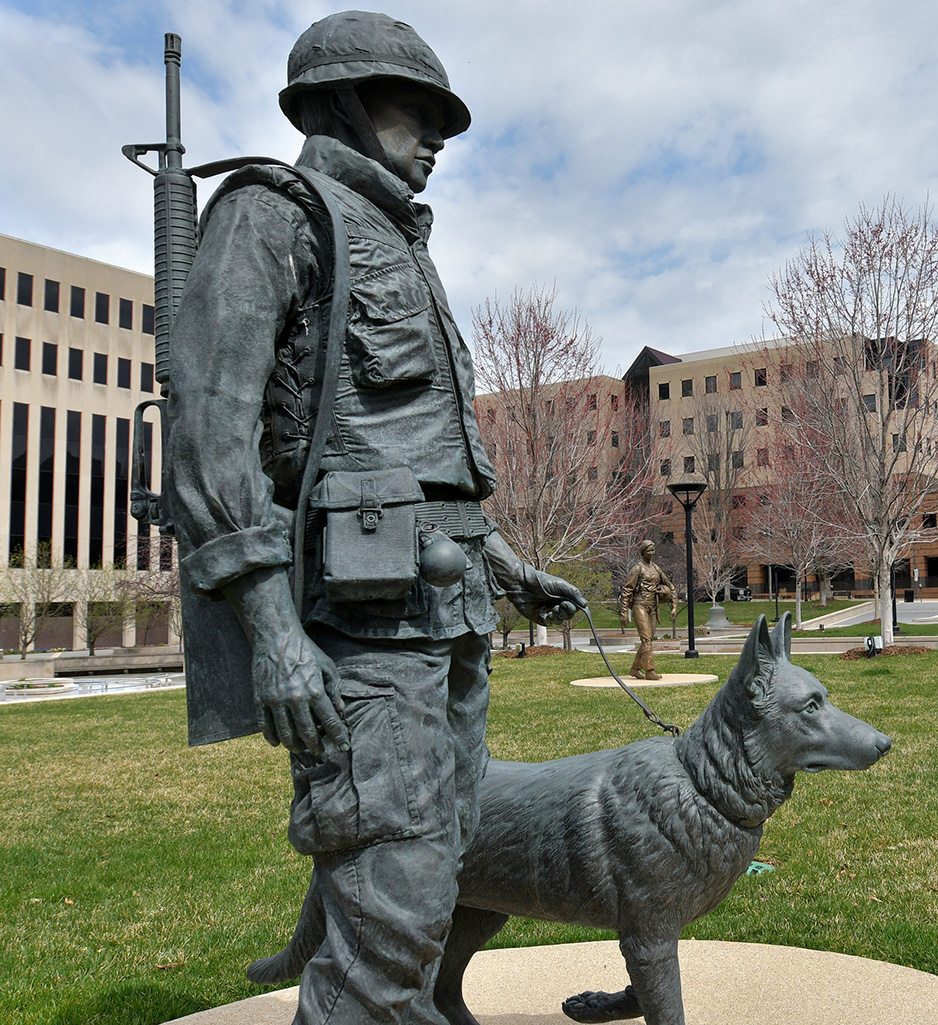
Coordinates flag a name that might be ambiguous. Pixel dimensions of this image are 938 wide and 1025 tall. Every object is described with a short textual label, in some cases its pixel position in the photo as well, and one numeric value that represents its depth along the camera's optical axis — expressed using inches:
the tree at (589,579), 1099.9
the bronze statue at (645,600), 627.2
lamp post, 778.2
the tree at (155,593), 1440.7
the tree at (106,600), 1396.4
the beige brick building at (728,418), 1109.7
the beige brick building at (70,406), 1631.4
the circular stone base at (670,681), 591.1
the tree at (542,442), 935.7
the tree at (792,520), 1127.6
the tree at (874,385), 791.7
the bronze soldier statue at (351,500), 79.4
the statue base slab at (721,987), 140.7
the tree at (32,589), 1329.1
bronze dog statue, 117.0
